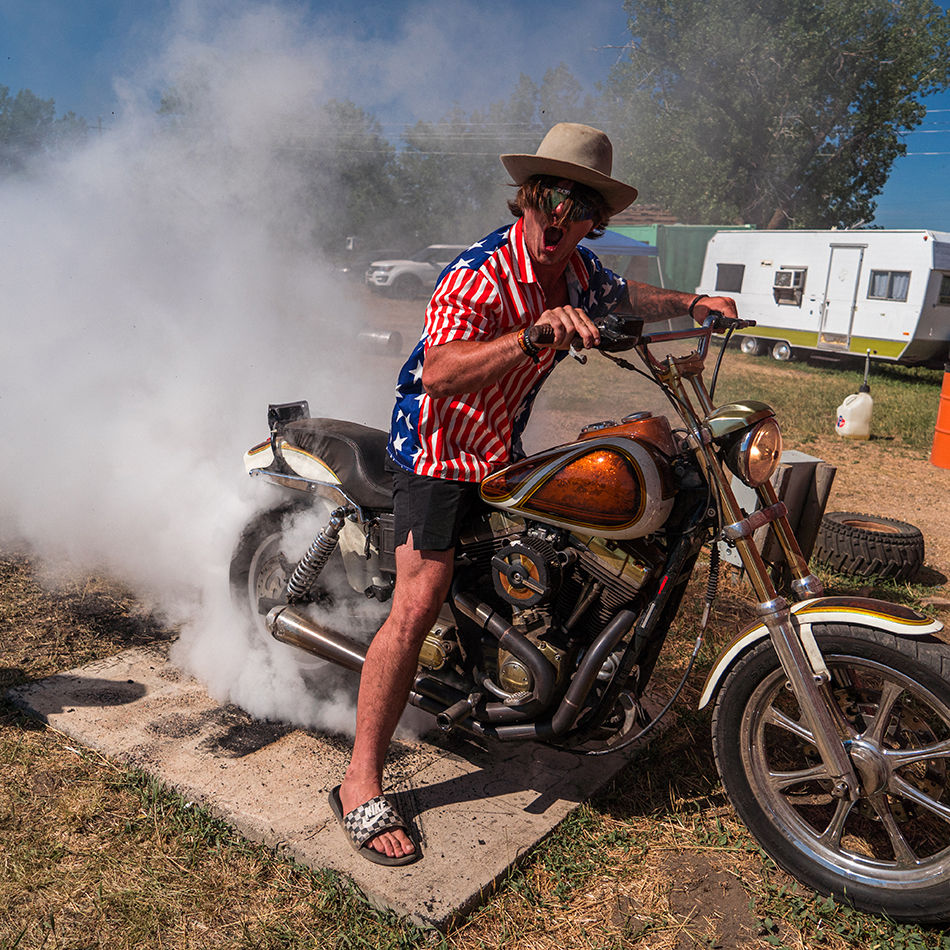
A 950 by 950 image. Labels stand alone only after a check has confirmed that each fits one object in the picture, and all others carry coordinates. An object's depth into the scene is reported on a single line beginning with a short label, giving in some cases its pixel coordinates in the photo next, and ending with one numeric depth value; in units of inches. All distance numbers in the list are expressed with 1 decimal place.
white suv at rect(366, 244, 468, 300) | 906.1
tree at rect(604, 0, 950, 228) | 885.8
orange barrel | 319.3
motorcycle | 84.7
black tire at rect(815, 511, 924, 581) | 190.4
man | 87.6
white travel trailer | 582.9
